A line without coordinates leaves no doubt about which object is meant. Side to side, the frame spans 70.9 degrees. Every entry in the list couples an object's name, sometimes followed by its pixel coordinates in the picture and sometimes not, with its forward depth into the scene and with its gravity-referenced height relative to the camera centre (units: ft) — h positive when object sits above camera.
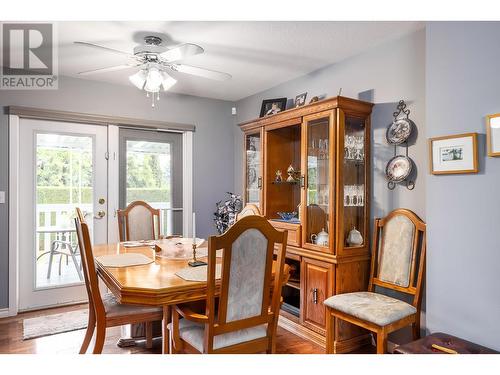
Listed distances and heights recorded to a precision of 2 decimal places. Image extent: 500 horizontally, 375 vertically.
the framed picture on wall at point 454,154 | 6.30 +0.62
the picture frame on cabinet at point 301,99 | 11.33 +2.89
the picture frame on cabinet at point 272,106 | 11.98 +2.82
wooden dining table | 5.79 -1.66
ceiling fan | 8.54 +2.99
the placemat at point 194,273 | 6.35 -1.62
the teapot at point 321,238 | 9.33 -1.38
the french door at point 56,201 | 11.58 -0.45
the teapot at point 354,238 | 9.16 -1.33
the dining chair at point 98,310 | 6.53 -2.49
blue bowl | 11.28 -0.89
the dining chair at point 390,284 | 7.20 -2.26
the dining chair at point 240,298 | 5.68 -1.89
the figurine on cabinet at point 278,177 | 11.73 +0.35
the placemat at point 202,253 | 8.39 -1.61
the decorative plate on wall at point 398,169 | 8.42 +0.45
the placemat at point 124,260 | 7.42 -1.59
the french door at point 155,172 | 13.21 +0.61
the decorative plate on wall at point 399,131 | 8.44 +1.38
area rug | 9.80 -4.01
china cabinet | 8.87 -0.74
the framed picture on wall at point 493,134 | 5.96 +0.90
